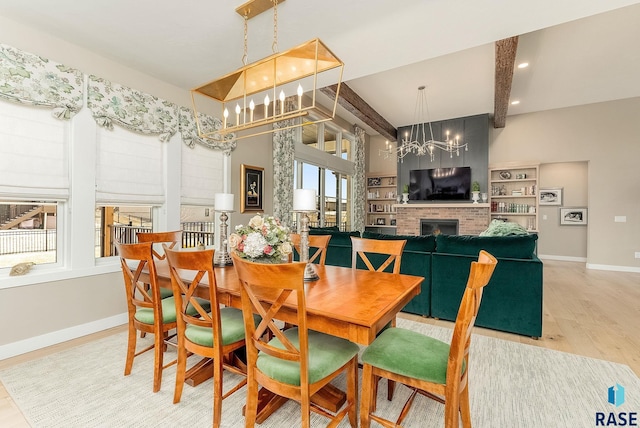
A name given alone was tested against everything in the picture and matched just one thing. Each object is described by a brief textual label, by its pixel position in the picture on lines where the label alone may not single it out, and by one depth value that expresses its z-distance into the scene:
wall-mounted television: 6.98
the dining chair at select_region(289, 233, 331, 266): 2.54
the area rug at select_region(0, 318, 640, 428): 1.71
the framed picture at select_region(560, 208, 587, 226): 6.98
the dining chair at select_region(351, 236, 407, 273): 2.23
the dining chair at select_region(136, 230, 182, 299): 2.83
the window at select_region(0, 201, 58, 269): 2.62
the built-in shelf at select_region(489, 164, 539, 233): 6.94
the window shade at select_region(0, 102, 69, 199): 2.47
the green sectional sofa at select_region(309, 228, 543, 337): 2.81
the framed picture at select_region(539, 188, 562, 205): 7.22
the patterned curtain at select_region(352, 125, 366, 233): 7.65
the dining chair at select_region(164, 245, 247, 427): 1.58
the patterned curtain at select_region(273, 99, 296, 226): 4.81
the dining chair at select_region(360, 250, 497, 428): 1.26
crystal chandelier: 6.64
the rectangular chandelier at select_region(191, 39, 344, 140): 2.03
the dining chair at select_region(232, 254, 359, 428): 1.27
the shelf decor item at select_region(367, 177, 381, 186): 8.66
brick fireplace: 6.75
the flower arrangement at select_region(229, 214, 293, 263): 1.97
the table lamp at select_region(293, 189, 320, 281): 2.03
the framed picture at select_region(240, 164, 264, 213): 4.44
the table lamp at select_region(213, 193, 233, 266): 2.39
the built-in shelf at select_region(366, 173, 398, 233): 8.44
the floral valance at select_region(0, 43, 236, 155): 2.47
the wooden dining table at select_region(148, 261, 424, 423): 1.30
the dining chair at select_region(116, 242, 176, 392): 1.85
